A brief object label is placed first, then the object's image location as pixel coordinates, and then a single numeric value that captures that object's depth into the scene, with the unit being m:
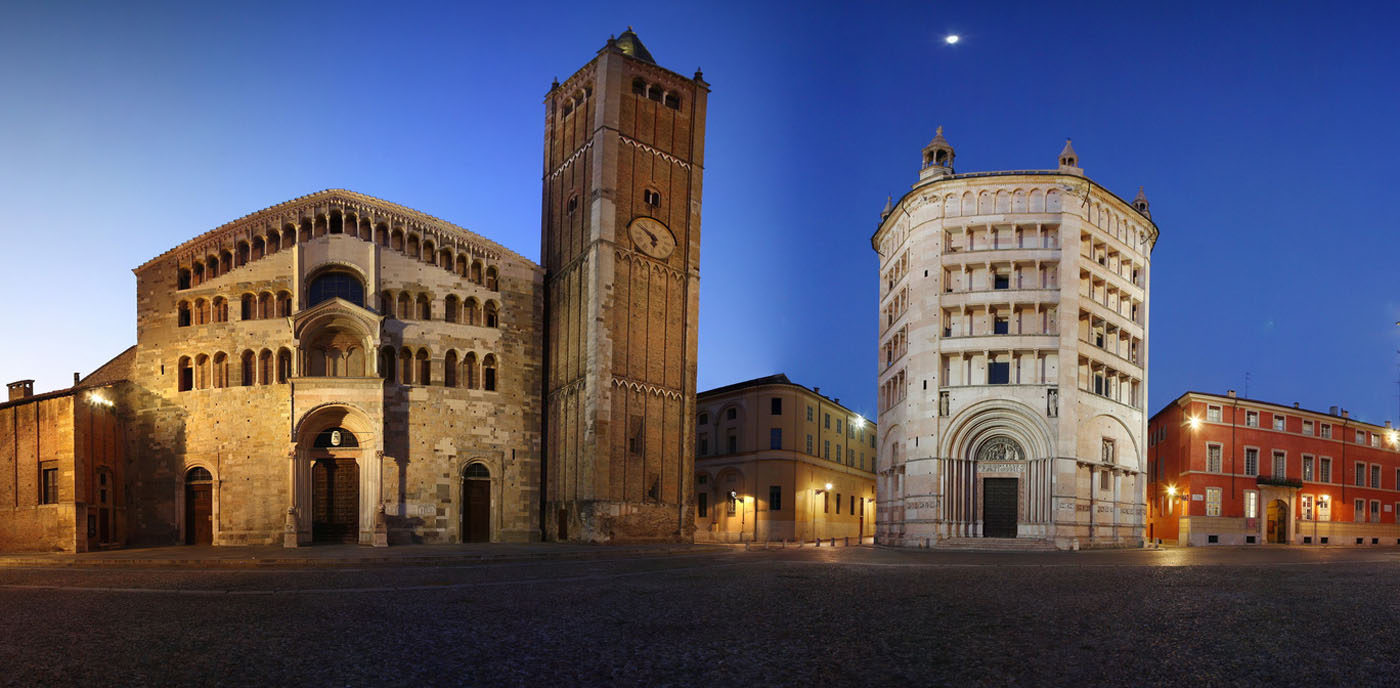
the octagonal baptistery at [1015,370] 42.94
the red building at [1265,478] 55.94
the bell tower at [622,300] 41.19
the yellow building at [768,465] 62.62
